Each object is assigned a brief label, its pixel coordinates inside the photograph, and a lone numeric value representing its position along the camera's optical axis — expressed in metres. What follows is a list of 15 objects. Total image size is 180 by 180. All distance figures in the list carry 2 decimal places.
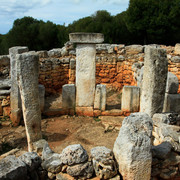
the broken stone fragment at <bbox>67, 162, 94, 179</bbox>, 3.15
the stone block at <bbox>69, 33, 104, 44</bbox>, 6.44
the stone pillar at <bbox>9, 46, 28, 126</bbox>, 5.99
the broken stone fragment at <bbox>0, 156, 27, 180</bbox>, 2.72
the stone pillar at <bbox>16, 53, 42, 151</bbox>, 4.20
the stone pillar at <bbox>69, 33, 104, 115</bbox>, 6.46
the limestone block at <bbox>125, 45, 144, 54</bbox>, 9.86
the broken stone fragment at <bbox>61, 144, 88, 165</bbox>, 3.17
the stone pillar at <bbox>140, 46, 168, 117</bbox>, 4.29
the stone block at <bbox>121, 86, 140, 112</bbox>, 6.75
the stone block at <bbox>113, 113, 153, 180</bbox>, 2.96
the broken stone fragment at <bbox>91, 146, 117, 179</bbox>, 3.09
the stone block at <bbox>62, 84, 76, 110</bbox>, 6.85
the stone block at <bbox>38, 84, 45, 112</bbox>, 6.91
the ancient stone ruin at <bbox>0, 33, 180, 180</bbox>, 3.04
